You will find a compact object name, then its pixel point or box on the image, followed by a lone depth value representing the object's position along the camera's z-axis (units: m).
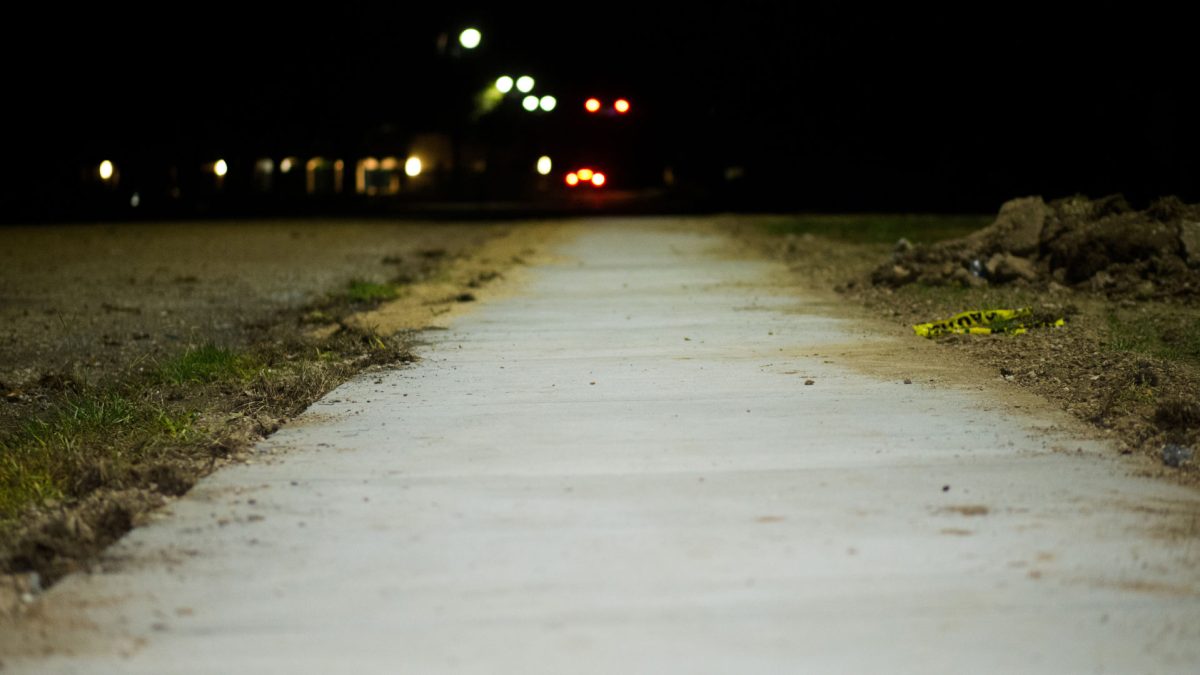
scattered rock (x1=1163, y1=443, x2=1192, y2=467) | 6.64
